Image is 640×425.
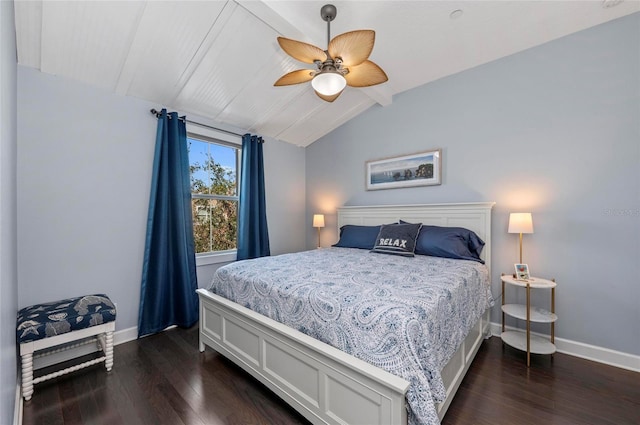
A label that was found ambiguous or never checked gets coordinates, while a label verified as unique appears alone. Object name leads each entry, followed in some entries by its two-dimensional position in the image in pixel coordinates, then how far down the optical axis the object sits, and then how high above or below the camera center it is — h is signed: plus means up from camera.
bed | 1.22 -0.91
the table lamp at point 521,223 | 2.38 -0.11
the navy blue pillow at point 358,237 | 3.30 -0.31
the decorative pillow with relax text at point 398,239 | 2.82 -0.30
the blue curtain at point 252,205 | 3.66 +0.11
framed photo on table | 2.41 -0.55
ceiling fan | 1.78 +1.12
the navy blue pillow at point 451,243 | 2.67 -0.33
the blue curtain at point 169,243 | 2.80 -0.32
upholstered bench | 1.80 -0.81
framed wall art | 3.23 +0.54
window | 3.41 +0.29
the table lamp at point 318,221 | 4.14 -0.13
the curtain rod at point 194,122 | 2.84 +1.10
